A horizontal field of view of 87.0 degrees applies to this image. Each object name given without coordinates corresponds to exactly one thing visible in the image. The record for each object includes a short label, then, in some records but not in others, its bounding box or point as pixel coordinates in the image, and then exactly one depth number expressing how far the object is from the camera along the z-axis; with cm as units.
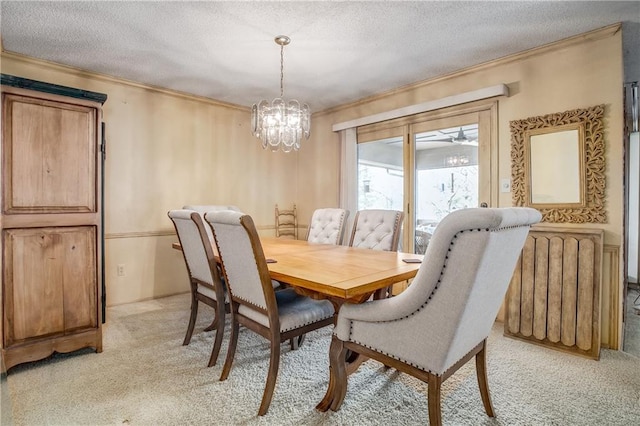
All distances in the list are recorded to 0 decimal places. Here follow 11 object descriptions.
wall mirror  249
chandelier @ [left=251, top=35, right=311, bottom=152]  269
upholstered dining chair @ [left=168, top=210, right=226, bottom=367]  205
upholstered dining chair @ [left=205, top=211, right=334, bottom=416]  160
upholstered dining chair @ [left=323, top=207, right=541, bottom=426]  110
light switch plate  296
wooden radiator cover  231
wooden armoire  200
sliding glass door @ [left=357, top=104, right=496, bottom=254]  322
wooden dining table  144
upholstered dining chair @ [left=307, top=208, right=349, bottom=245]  304
